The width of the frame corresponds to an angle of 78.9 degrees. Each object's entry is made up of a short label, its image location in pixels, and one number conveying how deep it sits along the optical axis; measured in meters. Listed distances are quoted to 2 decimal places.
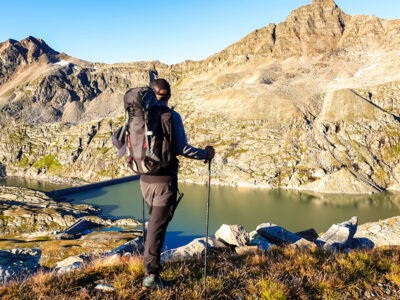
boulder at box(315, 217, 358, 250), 16.52
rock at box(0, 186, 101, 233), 67.12
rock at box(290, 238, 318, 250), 12.58
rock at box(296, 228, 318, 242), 20.88
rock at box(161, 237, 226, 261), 8.34
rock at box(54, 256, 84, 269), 9.71
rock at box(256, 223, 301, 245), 14.10
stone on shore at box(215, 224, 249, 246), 11.73
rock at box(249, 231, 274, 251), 12.61
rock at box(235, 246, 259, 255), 9.11
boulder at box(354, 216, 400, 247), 20.53
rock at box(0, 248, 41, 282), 7.39
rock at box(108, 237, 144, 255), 10.26
